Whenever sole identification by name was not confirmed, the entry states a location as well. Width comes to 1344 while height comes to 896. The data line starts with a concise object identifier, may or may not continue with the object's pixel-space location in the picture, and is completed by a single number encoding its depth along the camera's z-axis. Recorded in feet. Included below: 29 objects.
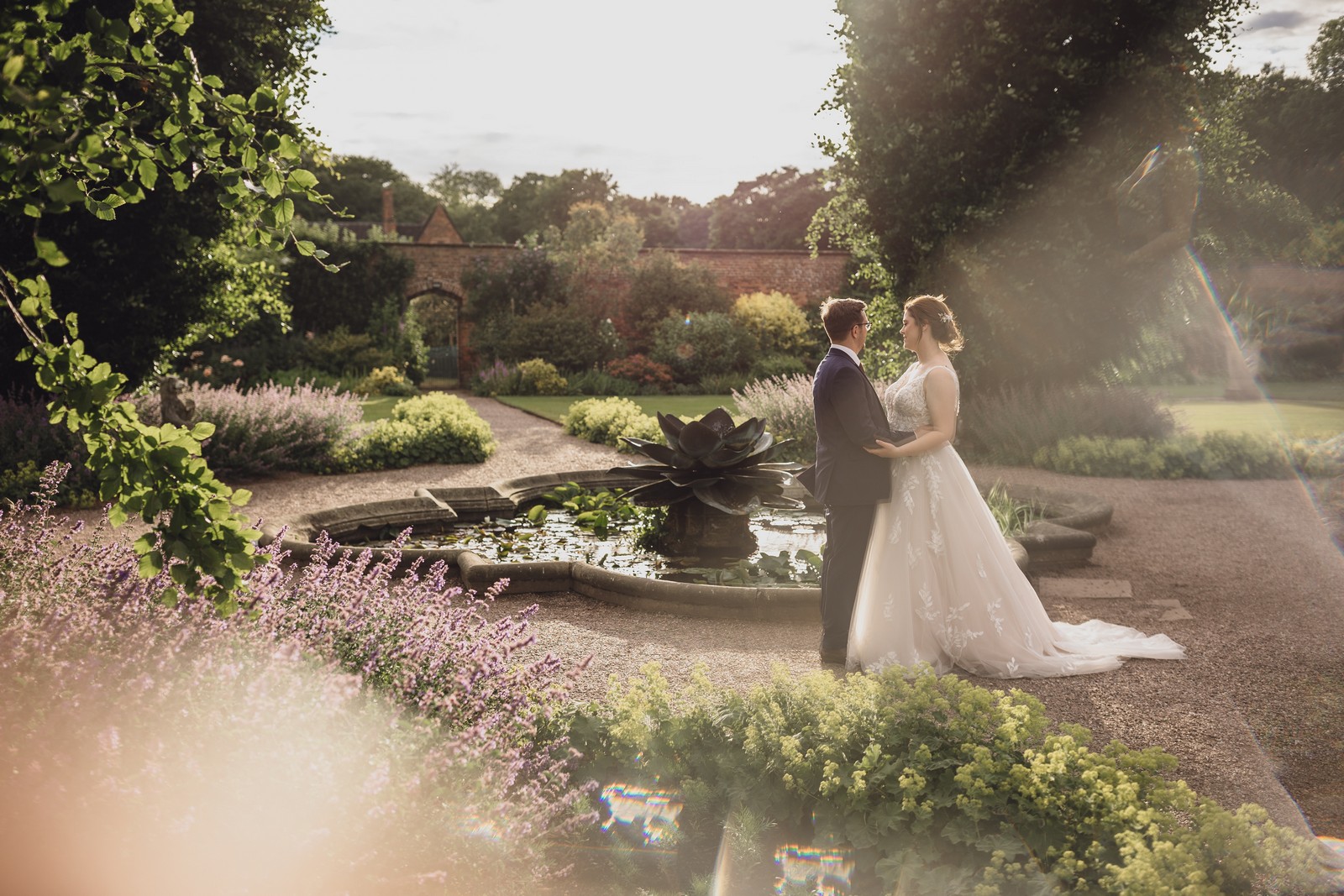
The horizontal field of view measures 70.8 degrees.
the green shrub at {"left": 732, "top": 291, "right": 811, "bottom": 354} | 79.77
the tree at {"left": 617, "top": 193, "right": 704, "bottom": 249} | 148.36
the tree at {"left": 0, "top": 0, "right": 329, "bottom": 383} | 29.30
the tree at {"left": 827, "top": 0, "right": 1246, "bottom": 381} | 35.83
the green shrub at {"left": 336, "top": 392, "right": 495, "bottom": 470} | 33.65
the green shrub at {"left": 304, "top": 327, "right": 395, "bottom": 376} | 71.20
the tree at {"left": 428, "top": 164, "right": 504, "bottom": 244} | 225.29
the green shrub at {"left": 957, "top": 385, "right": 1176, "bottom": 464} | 36.01
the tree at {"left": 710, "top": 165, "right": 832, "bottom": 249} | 134.72
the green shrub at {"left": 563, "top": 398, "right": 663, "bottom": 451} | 37.58
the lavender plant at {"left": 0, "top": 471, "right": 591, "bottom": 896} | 5.71
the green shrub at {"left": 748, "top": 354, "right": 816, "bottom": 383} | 73.41
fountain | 16.58
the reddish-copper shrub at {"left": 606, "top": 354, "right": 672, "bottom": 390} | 73.00
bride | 13.92
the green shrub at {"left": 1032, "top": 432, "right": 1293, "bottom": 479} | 33.50
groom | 13.78
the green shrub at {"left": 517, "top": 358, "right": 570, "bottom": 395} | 70.13
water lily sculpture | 19.80
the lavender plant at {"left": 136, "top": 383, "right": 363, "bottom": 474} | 30.50
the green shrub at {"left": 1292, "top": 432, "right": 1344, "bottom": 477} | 33.60
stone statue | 29.58
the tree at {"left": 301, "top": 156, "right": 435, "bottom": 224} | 167.43
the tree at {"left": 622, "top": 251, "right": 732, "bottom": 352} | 81.46
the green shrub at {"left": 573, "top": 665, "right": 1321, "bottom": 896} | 6.88
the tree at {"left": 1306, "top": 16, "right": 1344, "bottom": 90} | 108.47
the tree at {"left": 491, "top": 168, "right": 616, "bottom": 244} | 150.61
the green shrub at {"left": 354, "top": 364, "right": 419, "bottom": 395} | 68.23
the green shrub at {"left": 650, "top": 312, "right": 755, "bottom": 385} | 75.61
